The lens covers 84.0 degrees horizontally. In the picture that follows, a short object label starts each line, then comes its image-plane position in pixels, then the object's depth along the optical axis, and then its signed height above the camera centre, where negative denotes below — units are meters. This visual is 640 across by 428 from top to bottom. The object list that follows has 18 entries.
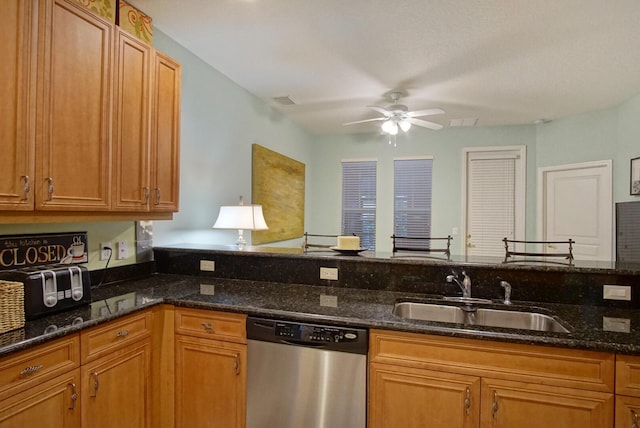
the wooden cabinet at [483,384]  1.37 -0.70
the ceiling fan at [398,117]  3.68 +1.04
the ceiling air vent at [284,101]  4.08 +1.32
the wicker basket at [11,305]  1.38 -0.38
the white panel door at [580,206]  4.41 +0.14
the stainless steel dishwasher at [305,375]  1.64 -0.78
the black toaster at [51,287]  1.52 -0.35
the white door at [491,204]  5.35 +0.18
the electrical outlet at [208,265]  2.54 -0.38
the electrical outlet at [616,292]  1.83 -0.39
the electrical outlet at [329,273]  2.28 -0.38
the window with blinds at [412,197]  5.66 +0.29
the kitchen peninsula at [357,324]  1.39 -0.48
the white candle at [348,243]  2.37 -0.19
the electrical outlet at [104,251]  2.24 -0.26
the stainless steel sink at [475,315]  1.81 -0.53
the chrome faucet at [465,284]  1.96 -0.38
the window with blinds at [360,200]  5.93 +0.24
